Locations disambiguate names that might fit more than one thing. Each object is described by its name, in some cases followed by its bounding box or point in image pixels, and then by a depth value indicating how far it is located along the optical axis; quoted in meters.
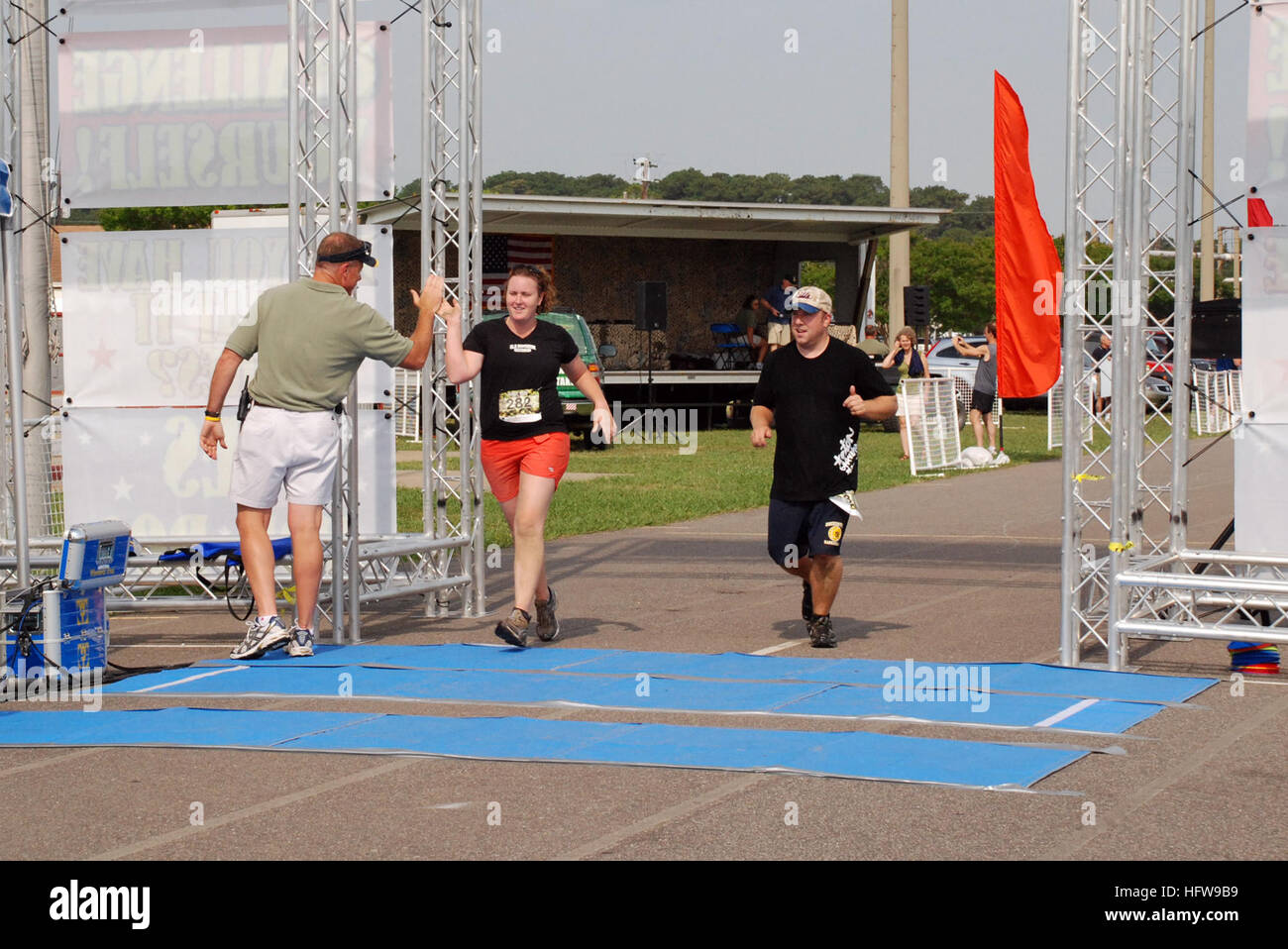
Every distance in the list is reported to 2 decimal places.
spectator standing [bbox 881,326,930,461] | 24.78
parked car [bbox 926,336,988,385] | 37.66
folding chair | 34.28
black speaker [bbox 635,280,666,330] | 30.59
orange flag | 18.31
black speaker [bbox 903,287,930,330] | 31.97
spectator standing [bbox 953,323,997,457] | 23.19
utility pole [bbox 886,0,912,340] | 32.88
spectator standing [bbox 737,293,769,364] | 34.16
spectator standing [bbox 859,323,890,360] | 32.03
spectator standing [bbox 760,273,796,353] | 31.62
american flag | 34.75
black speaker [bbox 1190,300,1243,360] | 10.16
